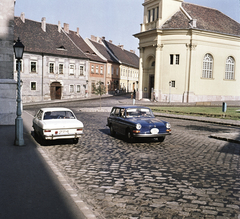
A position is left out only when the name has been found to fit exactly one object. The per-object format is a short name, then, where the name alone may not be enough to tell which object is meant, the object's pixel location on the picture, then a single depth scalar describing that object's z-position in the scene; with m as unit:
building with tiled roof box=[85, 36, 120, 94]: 60.48
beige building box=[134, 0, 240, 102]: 43.69
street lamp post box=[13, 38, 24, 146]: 10.18
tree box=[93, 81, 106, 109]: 30.94
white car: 10.38
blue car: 10.86
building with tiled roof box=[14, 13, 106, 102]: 43.12
